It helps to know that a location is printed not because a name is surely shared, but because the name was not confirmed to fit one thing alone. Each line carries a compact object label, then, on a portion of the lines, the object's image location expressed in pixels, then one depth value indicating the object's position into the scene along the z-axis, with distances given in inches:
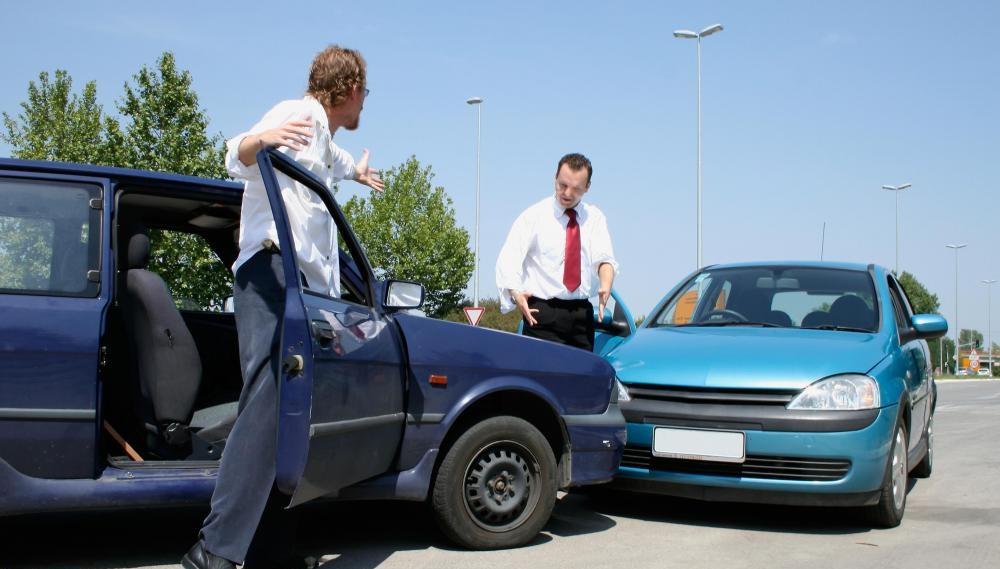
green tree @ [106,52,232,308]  823.1
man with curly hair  141.7
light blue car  195.9
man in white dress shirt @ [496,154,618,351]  240.4
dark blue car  146.0
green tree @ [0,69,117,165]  861.2
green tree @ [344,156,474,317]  1427.2
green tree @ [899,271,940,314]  3428.2
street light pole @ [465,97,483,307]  1385.3
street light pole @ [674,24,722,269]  994.1
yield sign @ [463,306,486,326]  983.6
